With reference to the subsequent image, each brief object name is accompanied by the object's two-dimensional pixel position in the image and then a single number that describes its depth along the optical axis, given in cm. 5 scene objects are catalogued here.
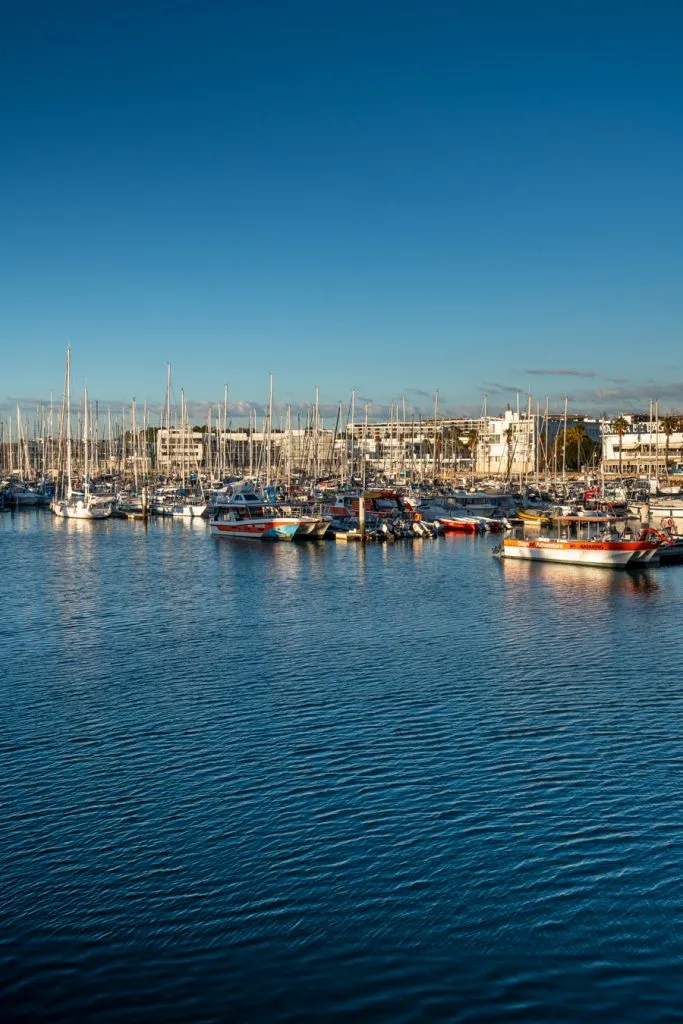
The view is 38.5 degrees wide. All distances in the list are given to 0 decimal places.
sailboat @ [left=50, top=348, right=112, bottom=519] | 10081
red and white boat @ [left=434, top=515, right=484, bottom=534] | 8912
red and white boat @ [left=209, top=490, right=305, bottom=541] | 7844
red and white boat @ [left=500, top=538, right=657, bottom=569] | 6194
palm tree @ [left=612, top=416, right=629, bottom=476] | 15031
